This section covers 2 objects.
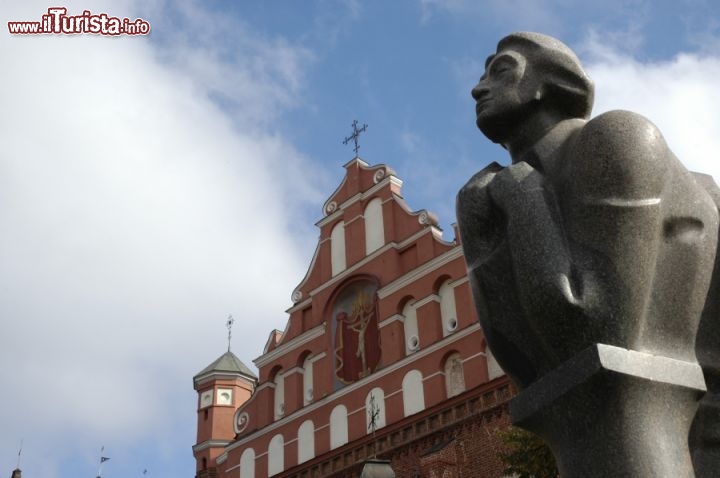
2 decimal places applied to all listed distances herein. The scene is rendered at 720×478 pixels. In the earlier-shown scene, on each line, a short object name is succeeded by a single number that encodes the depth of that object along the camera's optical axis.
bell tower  30.23
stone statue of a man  3.08
